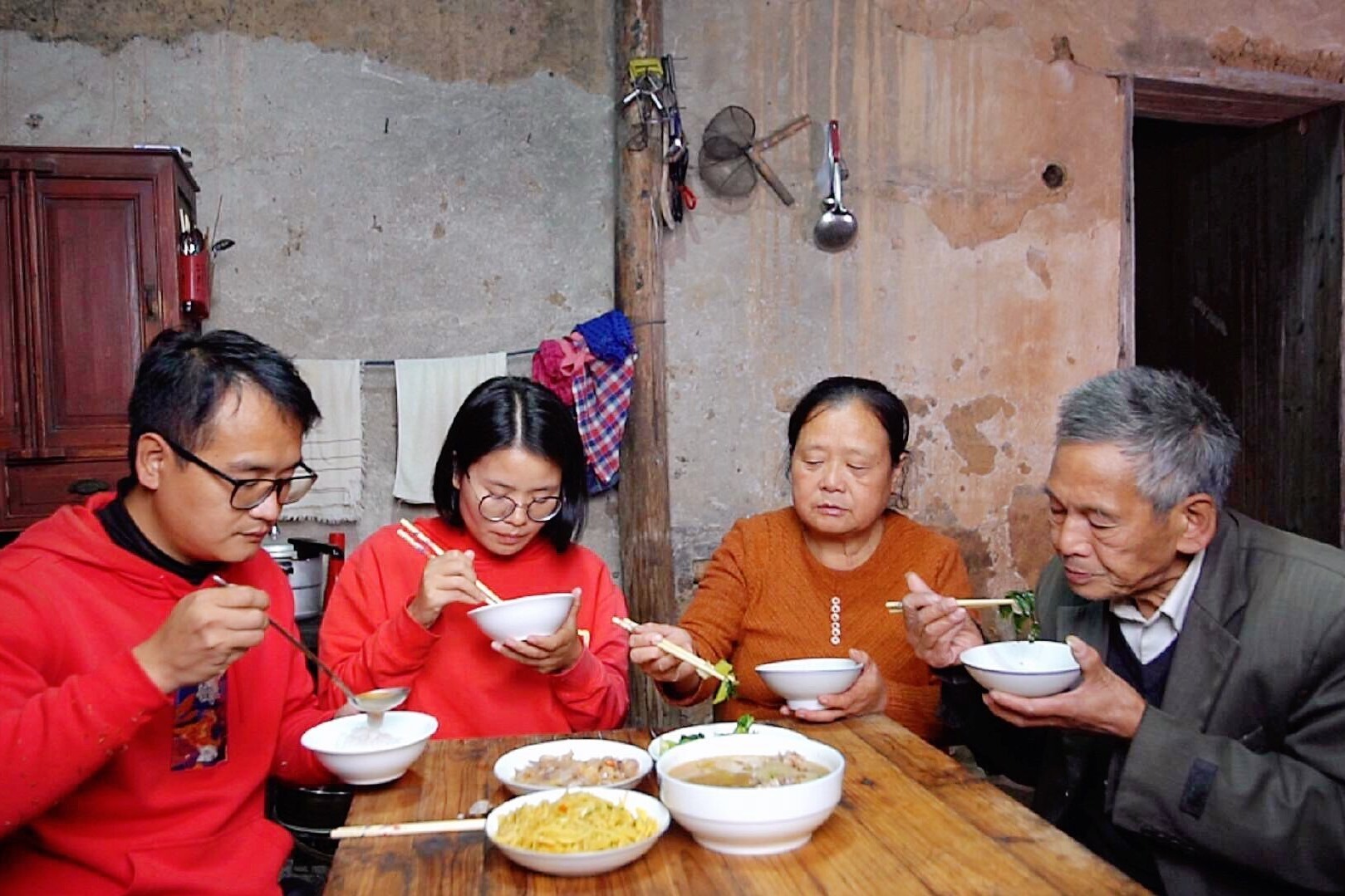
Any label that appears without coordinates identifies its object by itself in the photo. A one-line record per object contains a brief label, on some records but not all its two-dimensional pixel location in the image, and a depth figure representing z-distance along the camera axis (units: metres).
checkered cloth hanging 4.07
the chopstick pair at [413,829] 1.48
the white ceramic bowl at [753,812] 1.32
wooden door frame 4.86
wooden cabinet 3.51
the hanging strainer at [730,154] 4.29
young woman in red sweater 2.29
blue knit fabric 4.06
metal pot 3.50
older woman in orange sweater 2.53
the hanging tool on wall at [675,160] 4.16
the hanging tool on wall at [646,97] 4.14
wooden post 4.11
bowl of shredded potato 1.31
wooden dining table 1.31
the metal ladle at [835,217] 4.37
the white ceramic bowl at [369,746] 1.62
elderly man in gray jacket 1.59
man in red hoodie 1.40
